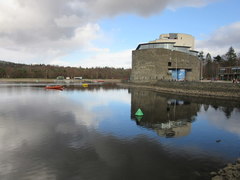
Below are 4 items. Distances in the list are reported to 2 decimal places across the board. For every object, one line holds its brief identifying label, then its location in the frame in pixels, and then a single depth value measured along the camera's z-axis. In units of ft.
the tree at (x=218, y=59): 381.77
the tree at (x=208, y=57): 420.36
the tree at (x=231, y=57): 339.57
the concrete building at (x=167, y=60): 259.60
